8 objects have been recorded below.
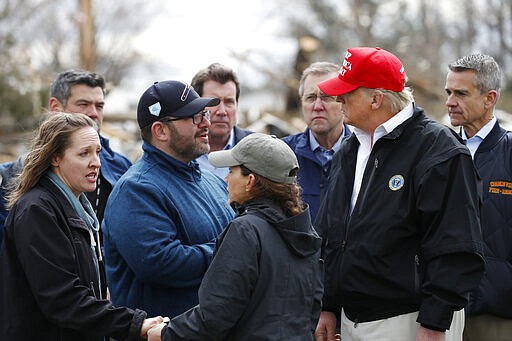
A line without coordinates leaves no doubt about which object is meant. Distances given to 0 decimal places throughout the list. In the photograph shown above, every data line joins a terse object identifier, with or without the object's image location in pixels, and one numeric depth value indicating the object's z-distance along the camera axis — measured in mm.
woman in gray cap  6465
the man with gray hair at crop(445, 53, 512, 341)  8758
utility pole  48125
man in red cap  7238
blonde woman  7070
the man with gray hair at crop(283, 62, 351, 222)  10789
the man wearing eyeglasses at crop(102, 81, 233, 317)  7922
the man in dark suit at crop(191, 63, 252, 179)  11656
